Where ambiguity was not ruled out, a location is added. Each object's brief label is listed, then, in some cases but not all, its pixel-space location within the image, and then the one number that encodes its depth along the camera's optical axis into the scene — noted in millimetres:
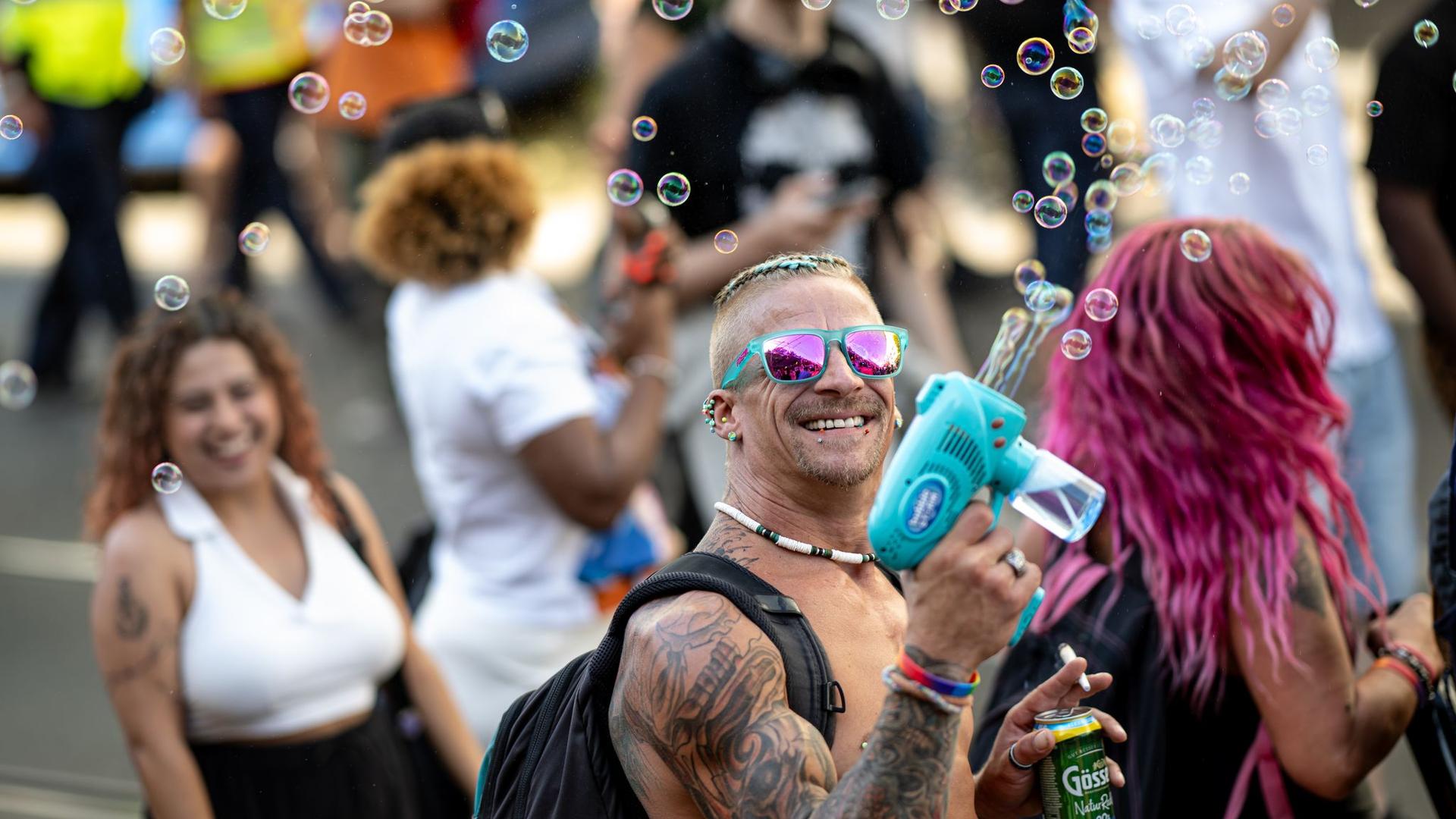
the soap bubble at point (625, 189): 7223
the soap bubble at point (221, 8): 7855
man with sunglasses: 3422
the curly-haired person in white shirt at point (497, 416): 7094
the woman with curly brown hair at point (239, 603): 5914
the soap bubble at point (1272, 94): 7555
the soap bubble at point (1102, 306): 5367
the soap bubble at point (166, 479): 6184
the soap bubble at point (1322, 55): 7414
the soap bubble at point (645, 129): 8031
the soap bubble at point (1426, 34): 7301
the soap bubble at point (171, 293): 6672
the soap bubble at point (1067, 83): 6425
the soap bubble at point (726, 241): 7660
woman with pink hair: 4988
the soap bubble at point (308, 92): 7914
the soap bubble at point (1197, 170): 7113
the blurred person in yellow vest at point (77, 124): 15398
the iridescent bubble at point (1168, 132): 6984
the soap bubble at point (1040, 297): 5074
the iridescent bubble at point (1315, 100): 7551
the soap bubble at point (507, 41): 6910
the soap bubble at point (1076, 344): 5379
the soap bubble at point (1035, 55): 6410
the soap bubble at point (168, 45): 9336
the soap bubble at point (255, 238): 7048
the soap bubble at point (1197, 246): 5355
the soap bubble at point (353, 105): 8305
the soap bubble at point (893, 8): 6633
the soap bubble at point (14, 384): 8609
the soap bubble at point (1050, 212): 5992
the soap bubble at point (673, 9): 6836
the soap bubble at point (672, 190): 6875
